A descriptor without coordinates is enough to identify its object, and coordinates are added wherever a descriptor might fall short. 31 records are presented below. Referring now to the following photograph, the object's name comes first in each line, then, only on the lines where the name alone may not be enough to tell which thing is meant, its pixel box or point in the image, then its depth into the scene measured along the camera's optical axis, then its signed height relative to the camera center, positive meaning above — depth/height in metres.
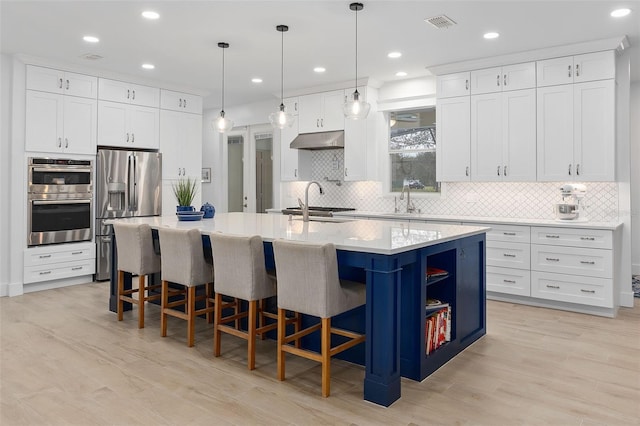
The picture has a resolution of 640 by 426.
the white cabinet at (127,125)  5.99 +1.24
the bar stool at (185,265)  3.50 -0.38
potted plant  4.41 +0.18
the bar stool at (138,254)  3.93 -0.33
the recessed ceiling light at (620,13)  3.85 +1.78
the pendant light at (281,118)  4.42 +0.97
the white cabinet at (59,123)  5.33 +1.13
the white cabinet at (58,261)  5.35 -0.56
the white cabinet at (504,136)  5.09 +0.96
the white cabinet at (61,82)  5.34 +1.63
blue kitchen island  2.58 -0.39
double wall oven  5.37 +0.18
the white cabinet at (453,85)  5.50 +1.65
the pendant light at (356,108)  3.97 +0.96
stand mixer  4.84 +0.20
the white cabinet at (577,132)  4.62 +0.93
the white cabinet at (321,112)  6.62 +1.58
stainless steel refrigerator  5.93 +0.37
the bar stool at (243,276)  3.06 -0.41
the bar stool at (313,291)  2.65 -0.45
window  6.30 +0.97
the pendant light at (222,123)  4.79 +0.99
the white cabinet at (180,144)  6.71 +1.09
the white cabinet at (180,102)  6.68 +1.74
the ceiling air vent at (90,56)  5.21 +1.85
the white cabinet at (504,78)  5.06 +1.61
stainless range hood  6.52 +1.13
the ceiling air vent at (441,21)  4.05 +1.79
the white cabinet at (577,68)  4.61 +1.59
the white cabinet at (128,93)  5.99 +1.69
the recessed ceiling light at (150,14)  3.97 +1.78
